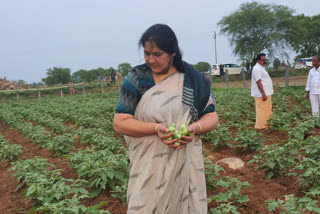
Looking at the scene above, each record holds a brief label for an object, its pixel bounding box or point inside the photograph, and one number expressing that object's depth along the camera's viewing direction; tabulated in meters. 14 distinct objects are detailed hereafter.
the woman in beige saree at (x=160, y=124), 1.85
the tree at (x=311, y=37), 35.59
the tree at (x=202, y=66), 41.40
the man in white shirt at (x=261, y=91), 6.06
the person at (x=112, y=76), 27.97
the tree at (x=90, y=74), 50.03
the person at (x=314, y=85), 6.56
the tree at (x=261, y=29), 28.41
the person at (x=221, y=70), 30.72
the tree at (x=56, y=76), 38.72
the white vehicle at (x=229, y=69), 30.83
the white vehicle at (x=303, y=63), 30.20
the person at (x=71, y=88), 25.28
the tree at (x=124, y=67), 46.59
